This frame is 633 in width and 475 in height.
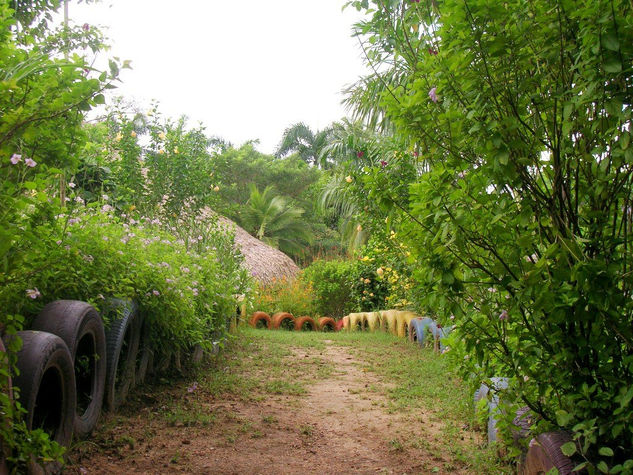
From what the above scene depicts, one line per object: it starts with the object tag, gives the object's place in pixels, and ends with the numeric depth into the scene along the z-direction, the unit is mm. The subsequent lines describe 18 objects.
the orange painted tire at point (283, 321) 13016
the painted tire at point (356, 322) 12461
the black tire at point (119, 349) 3873
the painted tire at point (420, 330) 8391
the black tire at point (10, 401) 2040
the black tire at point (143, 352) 4715
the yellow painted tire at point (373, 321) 11680
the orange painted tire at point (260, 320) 12599
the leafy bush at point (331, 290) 15094
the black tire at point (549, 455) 2113
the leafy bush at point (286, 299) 14141
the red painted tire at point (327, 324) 13773
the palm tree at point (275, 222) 28953
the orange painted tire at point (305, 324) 13344
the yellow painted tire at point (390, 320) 10565
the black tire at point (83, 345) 3055
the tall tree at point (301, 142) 38031
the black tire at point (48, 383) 2520
